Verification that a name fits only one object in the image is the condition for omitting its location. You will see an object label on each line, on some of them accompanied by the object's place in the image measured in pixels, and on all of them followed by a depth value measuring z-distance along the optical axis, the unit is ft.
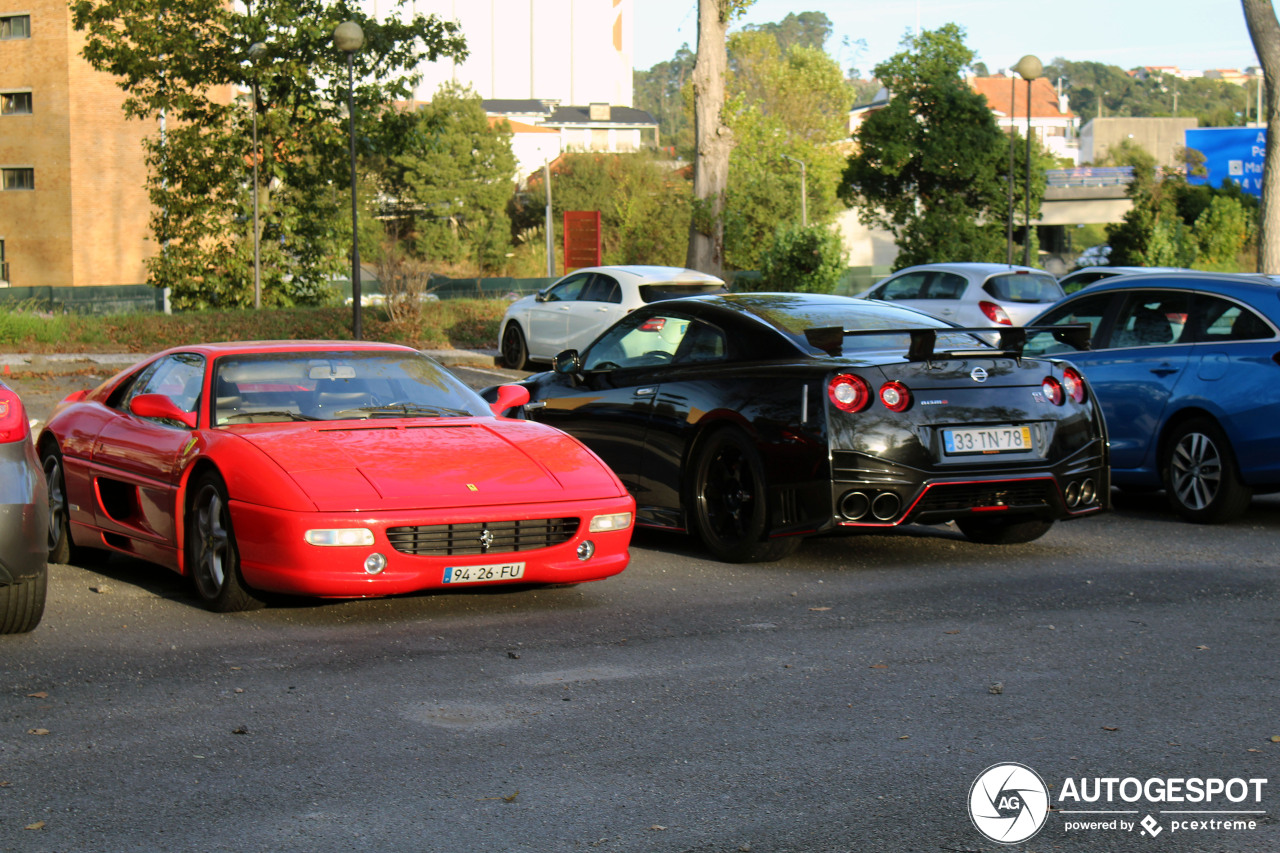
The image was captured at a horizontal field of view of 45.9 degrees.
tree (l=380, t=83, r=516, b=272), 283.18
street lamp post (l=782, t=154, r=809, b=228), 258.16
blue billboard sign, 250.78
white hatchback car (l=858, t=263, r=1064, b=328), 68.69
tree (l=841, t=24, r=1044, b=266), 130.93
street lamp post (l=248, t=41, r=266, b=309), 92.94
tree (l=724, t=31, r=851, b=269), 249.14
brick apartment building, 190.49
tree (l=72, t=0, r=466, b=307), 93.30
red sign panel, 120.88
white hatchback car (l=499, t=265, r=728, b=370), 67.56
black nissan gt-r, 25.58
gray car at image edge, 19.74
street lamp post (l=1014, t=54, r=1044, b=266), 99.55
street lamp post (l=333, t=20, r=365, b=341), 80.64
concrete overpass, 274.77
